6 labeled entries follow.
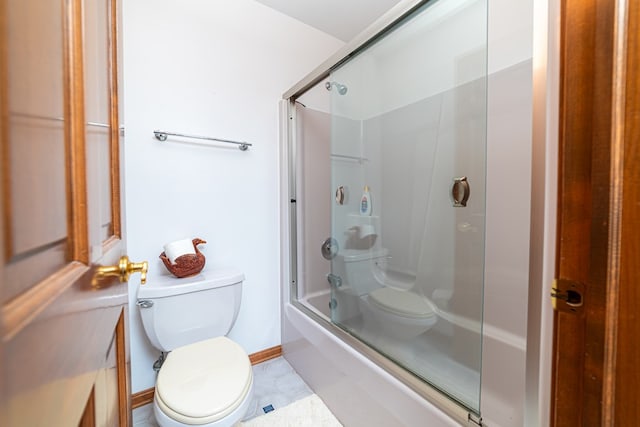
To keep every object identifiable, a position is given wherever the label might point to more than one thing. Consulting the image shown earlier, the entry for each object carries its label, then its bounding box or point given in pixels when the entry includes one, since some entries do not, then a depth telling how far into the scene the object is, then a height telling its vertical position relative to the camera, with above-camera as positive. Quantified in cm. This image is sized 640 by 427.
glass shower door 122 +8
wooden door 19 -1
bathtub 91 -76
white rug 127 -107
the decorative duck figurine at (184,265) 130 -29
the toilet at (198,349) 90 -66
